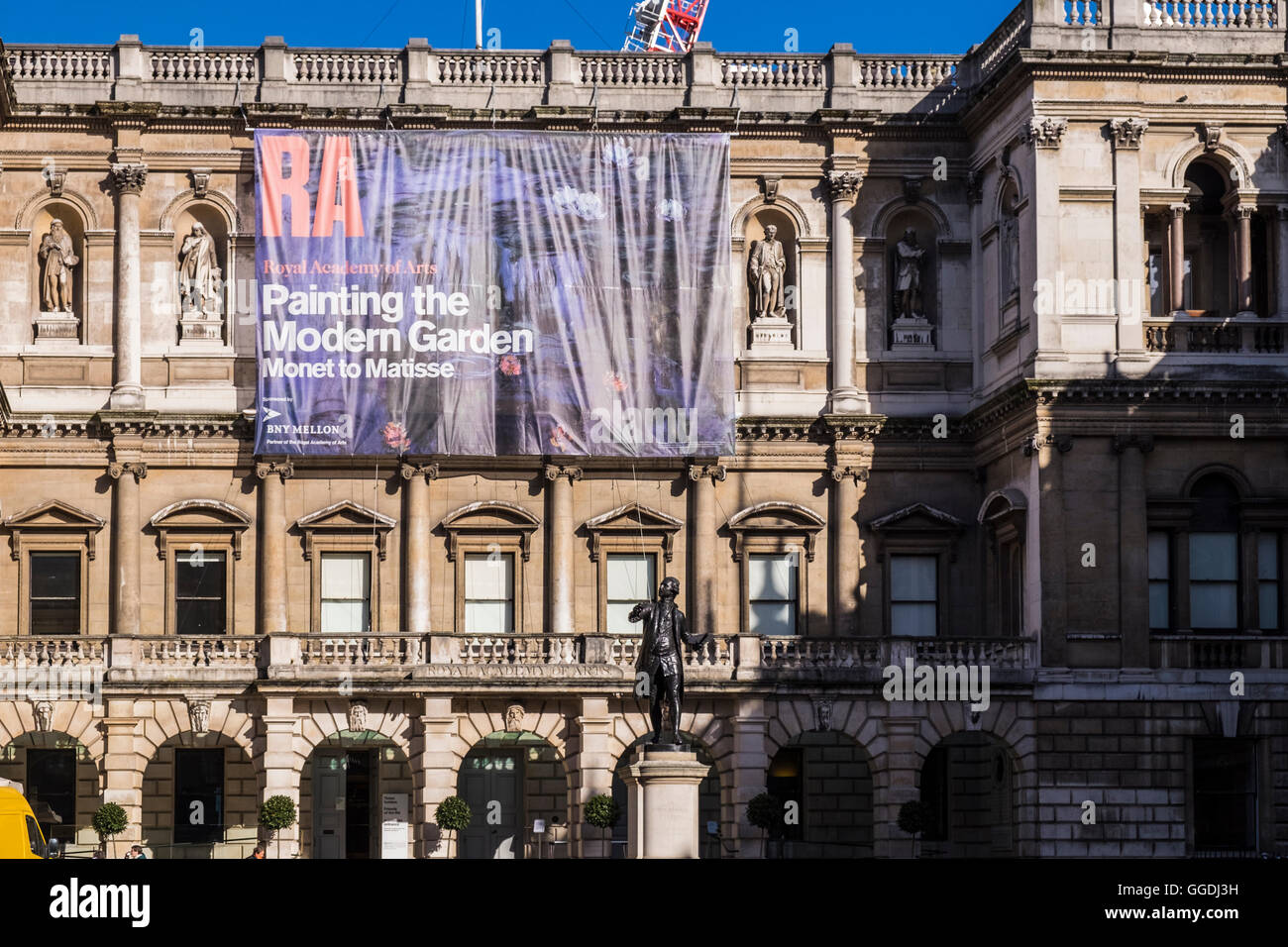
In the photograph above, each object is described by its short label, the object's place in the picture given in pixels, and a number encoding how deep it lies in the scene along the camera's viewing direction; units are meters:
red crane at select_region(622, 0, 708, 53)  61.53
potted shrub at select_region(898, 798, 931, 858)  44.91
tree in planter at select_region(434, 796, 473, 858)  44.53
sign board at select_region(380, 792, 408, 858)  45.22
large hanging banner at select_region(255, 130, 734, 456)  47.66
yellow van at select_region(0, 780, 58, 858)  30.33
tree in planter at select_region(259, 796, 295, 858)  44.34
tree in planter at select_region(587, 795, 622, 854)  44.50
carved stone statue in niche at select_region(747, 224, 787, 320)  49.28
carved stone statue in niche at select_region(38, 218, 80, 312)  48.28
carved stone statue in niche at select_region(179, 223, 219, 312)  48.56
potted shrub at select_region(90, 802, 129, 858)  44.47
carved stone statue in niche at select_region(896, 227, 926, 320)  49.44
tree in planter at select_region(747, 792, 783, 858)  44.91
